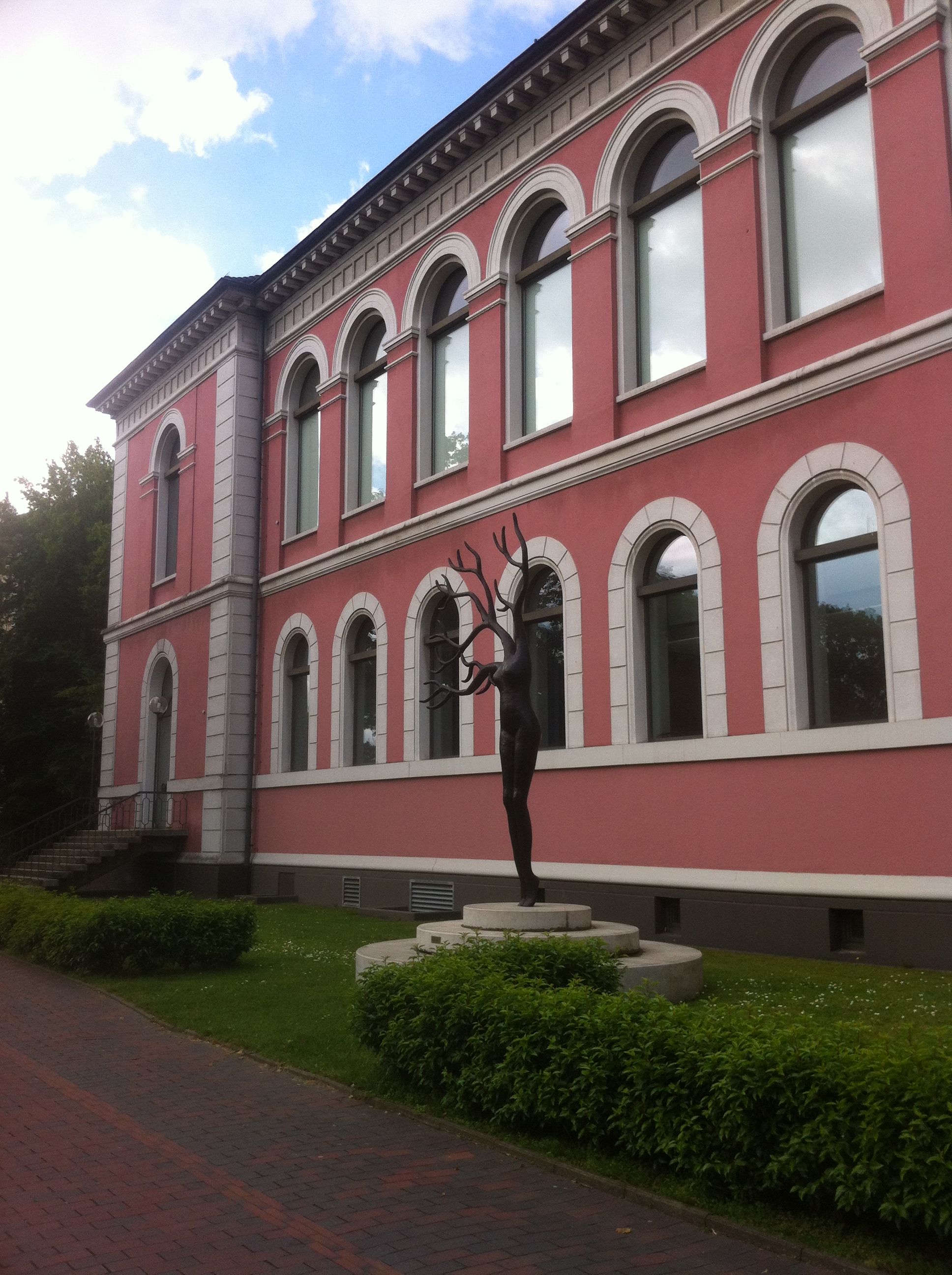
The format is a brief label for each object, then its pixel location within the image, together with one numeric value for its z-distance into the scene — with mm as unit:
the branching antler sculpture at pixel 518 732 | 11984
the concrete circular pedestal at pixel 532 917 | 11297
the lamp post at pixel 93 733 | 31891
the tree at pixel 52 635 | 40219
